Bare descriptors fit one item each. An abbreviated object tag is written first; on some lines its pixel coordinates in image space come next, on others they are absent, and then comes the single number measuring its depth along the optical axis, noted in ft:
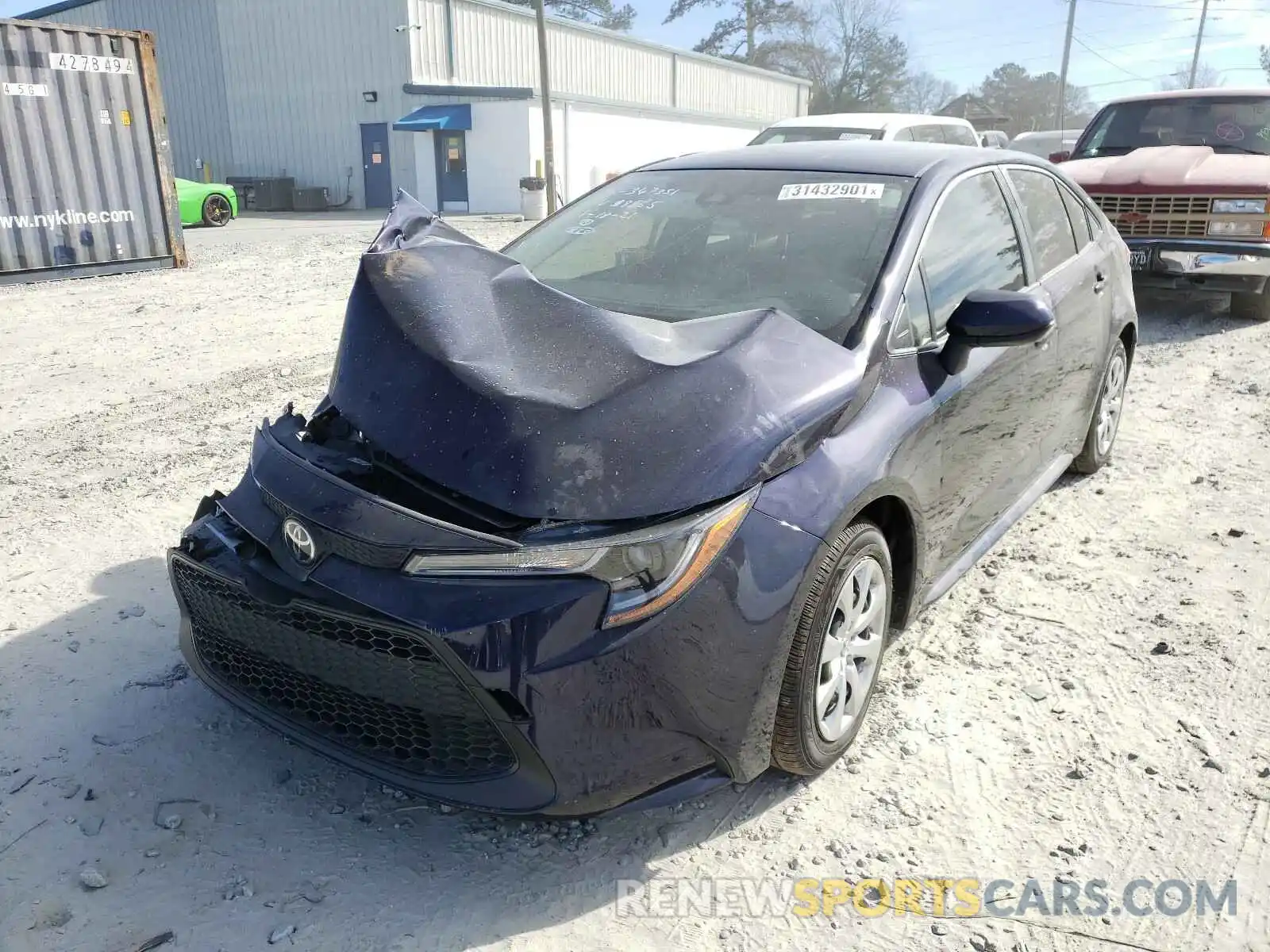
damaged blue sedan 7.13
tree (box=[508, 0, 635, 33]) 173.37
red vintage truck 25.85
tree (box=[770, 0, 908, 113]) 190.19
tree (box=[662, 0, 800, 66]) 179.63
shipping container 37.93
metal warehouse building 93.86
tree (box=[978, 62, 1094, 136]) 218.38
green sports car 69.62
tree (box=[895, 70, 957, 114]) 195.83
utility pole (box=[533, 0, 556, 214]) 76.18
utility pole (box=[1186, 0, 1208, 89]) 186.80
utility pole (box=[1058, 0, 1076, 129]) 158.51
